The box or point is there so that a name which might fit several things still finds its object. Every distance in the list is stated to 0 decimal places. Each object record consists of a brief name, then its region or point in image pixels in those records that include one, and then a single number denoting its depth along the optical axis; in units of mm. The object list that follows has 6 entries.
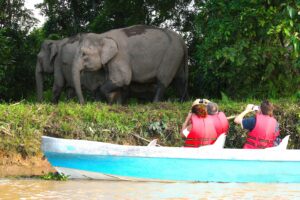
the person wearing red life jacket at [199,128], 13812
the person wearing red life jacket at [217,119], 14086
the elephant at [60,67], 21859
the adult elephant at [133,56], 21000
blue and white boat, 13500
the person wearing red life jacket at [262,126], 13992
